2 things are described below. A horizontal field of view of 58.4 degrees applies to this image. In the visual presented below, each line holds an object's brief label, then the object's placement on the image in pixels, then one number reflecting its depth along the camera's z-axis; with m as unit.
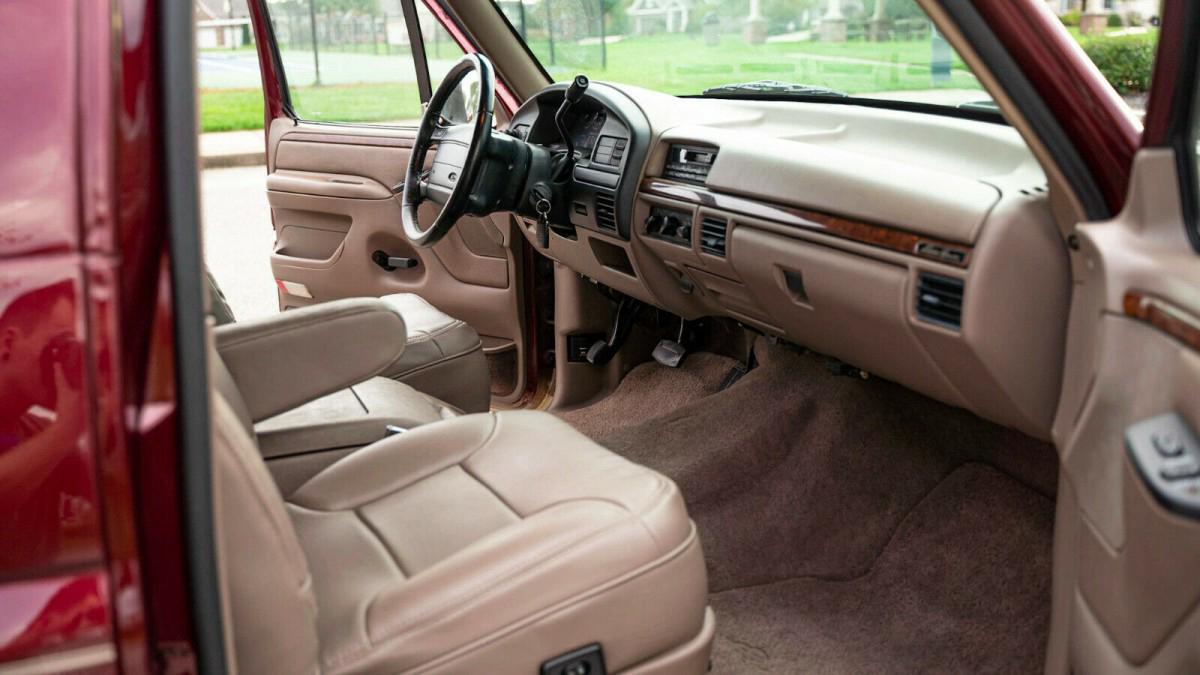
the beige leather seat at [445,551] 1.14
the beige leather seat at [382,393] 1.80
